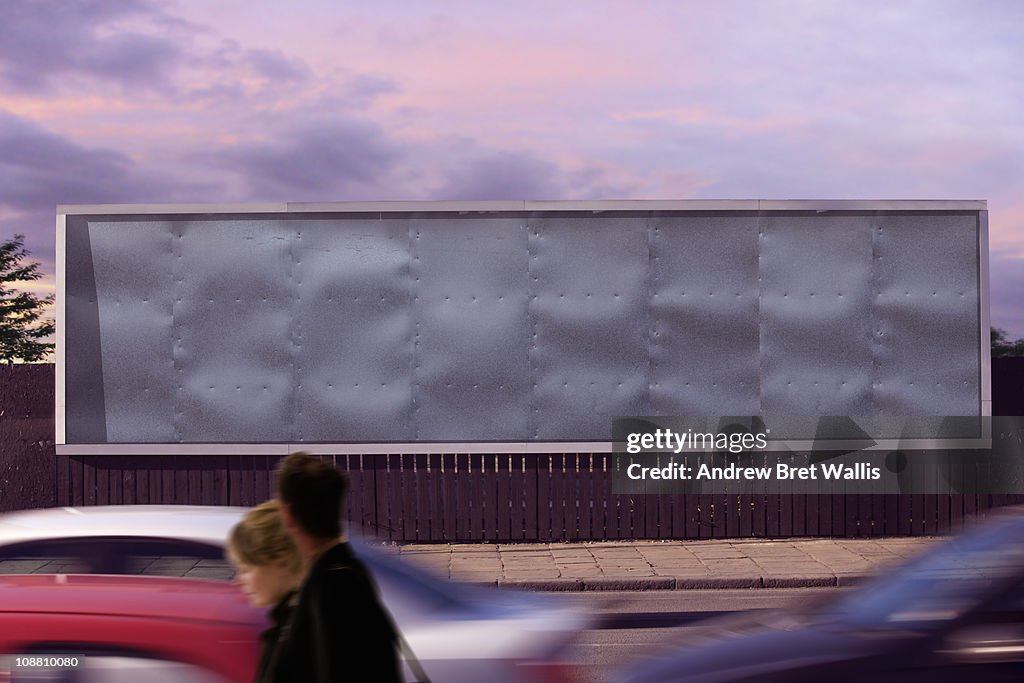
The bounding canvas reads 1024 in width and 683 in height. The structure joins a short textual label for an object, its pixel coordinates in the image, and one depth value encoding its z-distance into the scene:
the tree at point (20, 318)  51.22
